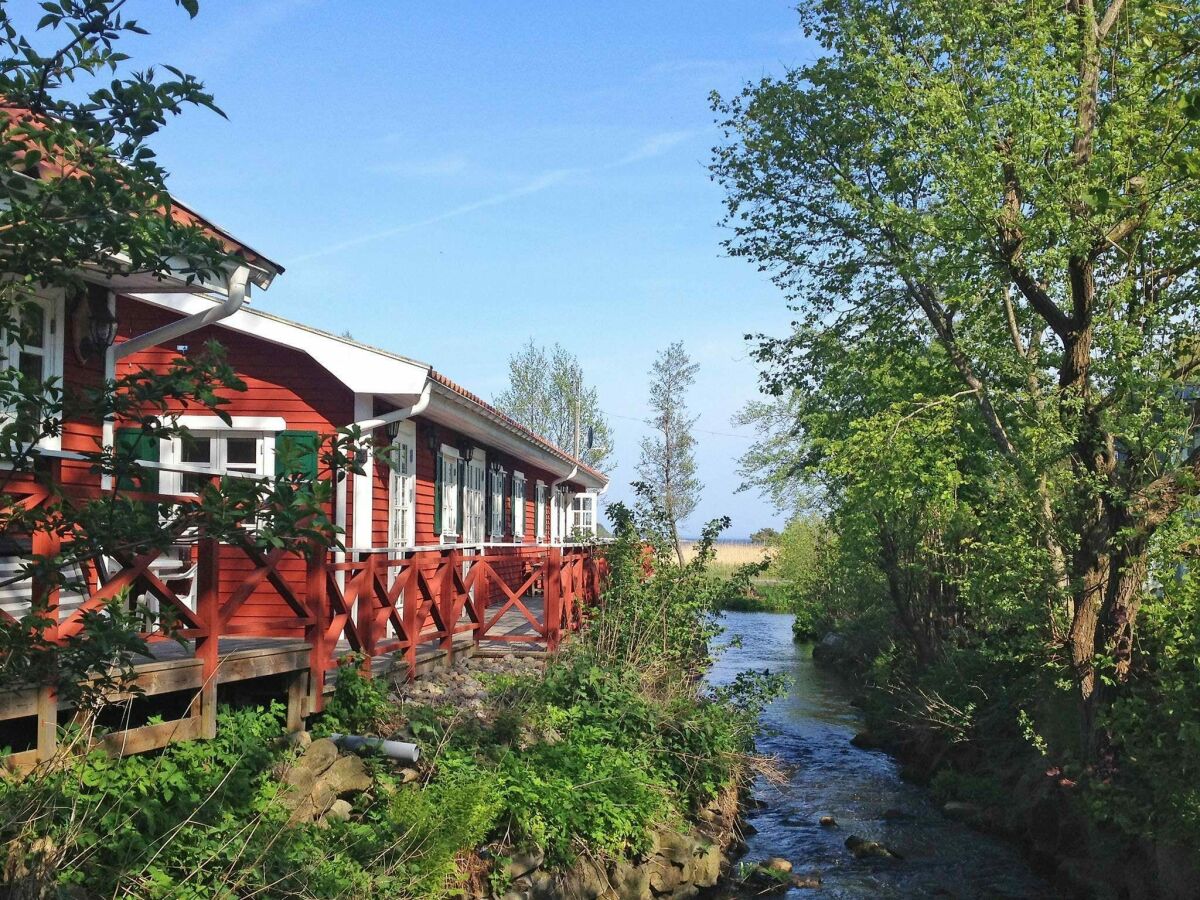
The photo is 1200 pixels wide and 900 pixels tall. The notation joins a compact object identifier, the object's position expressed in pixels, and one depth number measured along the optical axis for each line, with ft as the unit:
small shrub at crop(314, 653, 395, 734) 26.43
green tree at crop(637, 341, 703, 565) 151.43
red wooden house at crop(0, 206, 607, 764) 21.85
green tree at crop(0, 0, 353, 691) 12.57
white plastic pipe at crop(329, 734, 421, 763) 24.36
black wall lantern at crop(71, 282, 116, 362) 27.91
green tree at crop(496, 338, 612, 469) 171.73
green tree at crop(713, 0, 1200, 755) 33.68
